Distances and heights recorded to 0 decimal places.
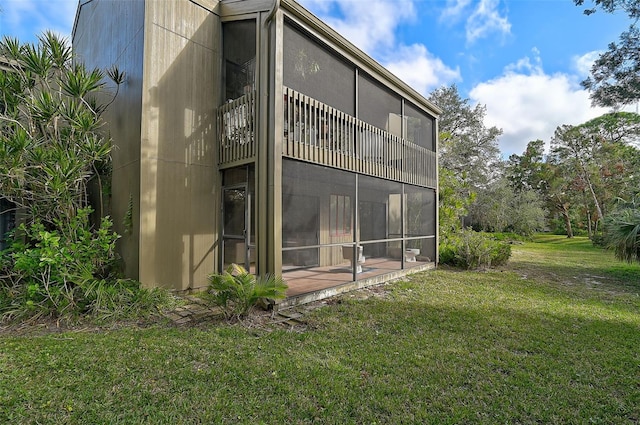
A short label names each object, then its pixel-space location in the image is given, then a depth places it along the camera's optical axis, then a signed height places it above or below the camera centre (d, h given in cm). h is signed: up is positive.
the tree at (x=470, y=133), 2269 +676
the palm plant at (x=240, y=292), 448 -98
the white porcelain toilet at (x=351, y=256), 752 -83
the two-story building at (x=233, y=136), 524 +168
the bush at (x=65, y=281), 440 -84
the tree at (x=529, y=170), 3002 +548
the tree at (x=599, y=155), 2312 +532
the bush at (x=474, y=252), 933 -88
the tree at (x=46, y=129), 461 +155
